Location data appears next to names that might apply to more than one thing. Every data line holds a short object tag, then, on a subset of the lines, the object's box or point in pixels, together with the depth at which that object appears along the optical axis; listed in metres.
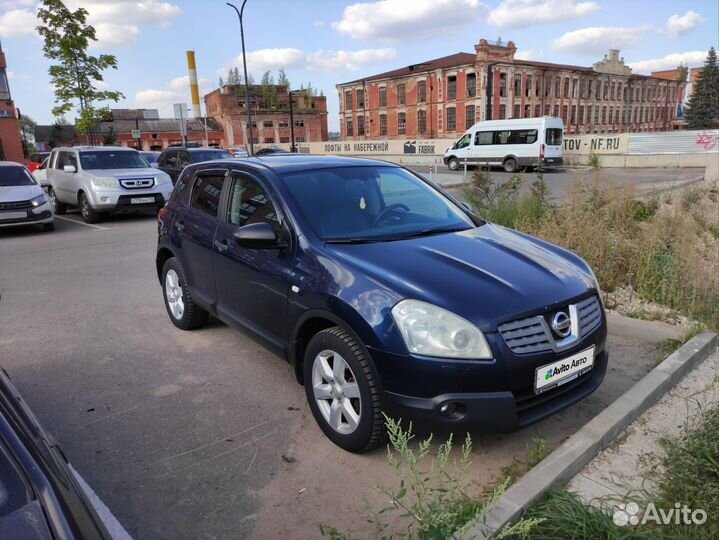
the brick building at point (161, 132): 75.50
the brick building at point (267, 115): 74.44
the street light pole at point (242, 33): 28.92
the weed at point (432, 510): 2.14
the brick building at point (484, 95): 57.47
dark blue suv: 2.73
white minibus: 26.47
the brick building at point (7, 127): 37.69
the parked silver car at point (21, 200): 11.02
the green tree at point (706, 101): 71.88
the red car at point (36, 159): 21.84
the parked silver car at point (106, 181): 12.58
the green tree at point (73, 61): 21.89
